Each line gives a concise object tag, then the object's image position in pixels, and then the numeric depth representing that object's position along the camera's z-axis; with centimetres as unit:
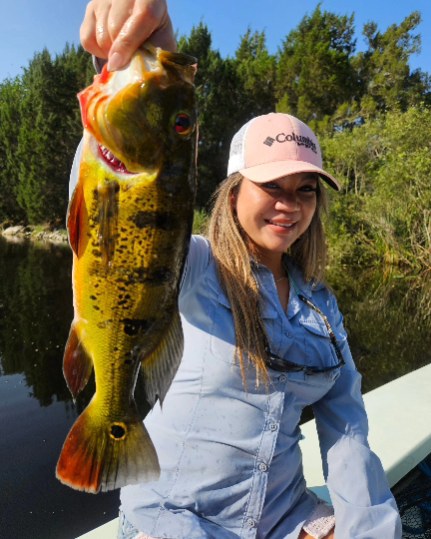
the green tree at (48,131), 3105
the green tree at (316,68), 3056
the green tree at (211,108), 2930
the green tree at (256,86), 3228
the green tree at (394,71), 3045
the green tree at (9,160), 3538
